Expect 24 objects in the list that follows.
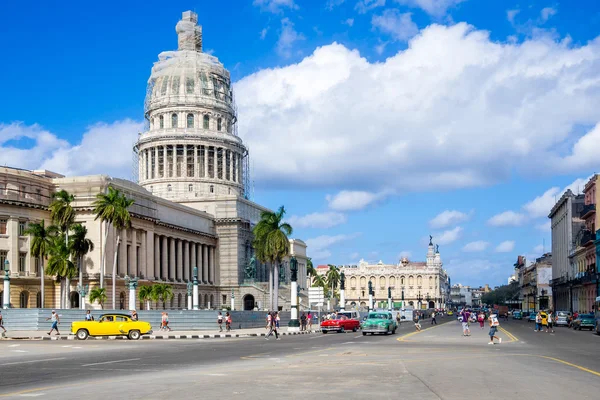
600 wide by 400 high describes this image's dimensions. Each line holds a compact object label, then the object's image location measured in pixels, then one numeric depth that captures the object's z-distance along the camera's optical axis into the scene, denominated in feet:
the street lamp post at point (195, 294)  239.07
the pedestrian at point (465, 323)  170.40
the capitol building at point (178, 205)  271.49
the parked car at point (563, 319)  273.54
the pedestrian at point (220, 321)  203.15
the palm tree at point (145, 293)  302.86
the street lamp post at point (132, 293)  221.05
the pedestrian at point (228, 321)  201.26
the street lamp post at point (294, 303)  208.02
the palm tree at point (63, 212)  251.60
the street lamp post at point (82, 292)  263.08
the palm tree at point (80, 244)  258.78
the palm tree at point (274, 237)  312.29
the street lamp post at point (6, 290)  207.27
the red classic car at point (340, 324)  200.13
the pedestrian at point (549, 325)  203.46
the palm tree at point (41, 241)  248.11
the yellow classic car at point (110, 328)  161.48
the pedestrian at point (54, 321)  170.10
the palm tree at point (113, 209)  254.06
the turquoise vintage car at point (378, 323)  175.73
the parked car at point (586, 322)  226.38
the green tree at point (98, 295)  262.51
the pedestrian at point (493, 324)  134.51
